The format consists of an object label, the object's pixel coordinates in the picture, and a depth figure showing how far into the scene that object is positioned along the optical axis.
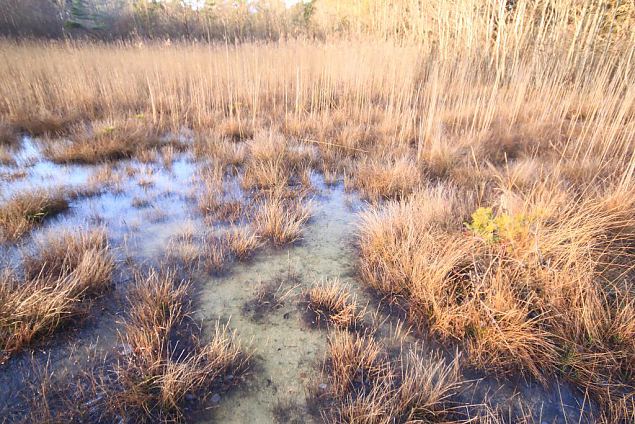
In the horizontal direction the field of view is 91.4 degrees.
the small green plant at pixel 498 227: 1.74
